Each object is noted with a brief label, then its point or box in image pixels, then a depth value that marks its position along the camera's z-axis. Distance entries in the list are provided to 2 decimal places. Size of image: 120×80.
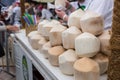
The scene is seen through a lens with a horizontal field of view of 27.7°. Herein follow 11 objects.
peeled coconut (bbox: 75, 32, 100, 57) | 1.24
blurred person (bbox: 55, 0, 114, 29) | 1.58
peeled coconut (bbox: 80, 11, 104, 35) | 1.33
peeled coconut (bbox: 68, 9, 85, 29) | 1.47
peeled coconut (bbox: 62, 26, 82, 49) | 1.38
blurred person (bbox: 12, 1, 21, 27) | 4.56
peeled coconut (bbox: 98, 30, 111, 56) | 1.29
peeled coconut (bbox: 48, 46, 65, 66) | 1.47
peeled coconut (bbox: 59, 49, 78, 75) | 1.33
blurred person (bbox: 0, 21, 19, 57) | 2.72
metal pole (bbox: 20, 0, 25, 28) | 2.92
